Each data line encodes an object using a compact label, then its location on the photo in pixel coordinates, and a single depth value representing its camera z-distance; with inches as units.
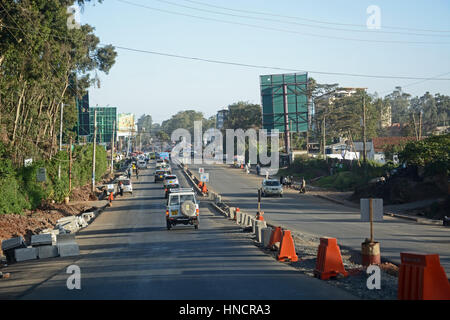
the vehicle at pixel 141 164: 4040.4
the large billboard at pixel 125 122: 6604.8
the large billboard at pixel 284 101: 2778.1
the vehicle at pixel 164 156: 5034.9
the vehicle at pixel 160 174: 2812.5
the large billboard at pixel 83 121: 3378.4
